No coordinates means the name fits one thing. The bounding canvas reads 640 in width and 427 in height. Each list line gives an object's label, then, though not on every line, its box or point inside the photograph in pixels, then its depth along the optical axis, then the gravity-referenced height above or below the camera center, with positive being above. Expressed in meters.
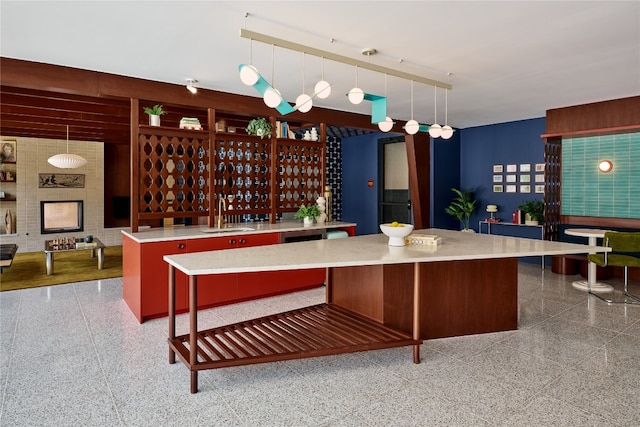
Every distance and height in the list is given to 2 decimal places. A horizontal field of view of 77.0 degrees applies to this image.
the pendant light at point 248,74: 2.83 +0.92
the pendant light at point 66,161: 7.72 +0.84
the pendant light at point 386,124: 4.12 +0.83
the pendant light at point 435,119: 4.38 +1.51
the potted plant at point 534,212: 7.06 -0.11
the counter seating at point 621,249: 4.74 -0.51
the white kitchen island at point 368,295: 2.72 -0.79
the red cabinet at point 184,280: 4.03 -0.84
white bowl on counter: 3.33 -0.22
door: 8.90 +0.51
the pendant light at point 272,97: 2.96 +0.79
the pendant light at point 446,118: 4.40 +1.53
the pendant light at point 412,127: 4.26 +0.83
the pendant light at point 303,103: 3.24 +0.84
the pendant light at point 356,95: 3.46 +0.95
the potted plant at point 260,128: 5.42 +1.04
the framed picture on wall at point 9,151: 8.45 +1.11
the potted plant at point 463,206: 8.12 -0.01
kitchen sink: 4.62 -0.30
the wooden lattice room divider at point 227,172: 4.68 +0.43
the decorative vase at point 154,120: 4.67 +0.98
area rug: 5.75 -1.09
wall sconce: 6.27 +0.63
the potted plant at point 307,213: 5.40 -0.11
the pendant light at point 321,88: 3.21 +0.93
